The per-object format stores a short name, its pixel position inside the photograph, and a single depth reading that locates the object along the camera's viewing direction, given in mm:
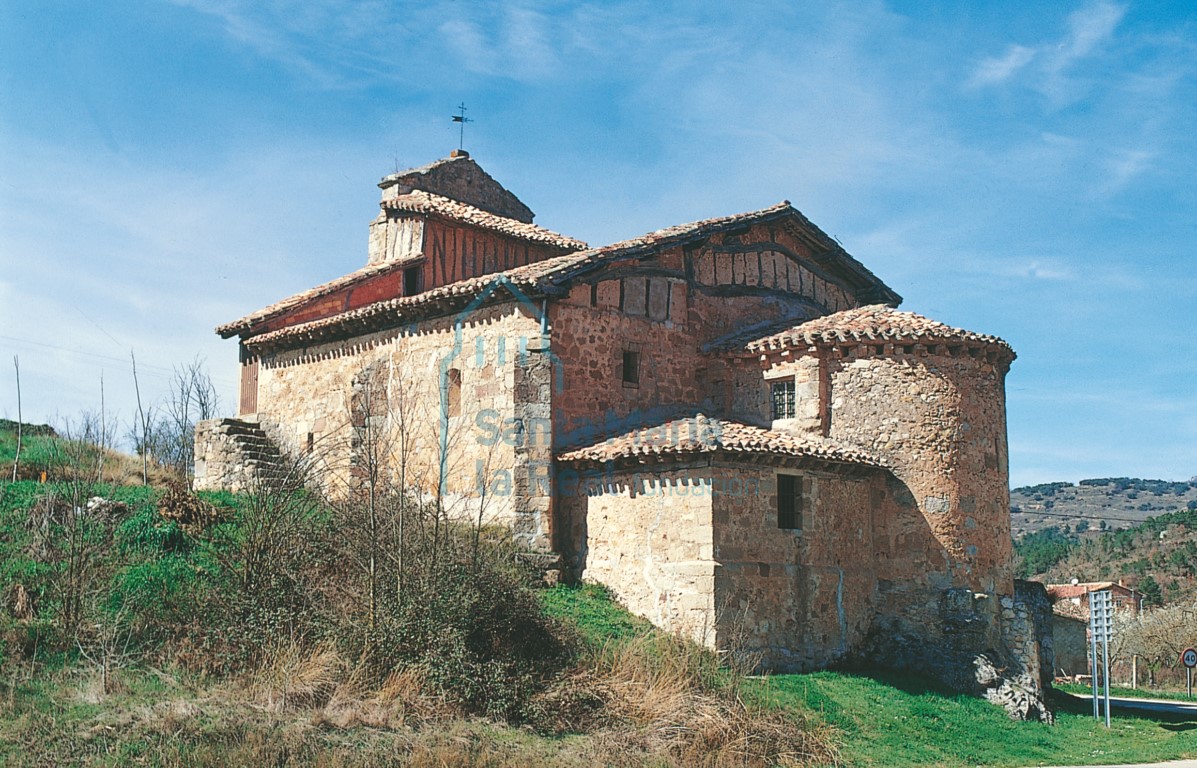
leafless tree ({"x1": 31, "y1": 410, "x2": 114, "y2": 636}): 14586
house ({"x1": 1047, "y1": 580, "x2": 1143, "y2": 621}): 45506
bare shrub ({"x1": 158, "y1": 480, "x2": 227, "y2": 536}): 18234
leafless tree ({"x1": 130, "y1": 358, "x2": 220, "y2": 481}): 31556
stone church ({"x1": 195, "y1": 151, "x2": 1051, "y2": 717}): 18281
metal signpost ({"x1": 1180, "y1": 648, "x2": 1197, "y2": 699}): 29125
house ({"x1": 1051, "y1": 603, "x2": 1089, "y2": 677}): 41781
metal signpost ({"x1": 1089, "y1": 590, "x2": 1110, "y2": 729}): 21891
